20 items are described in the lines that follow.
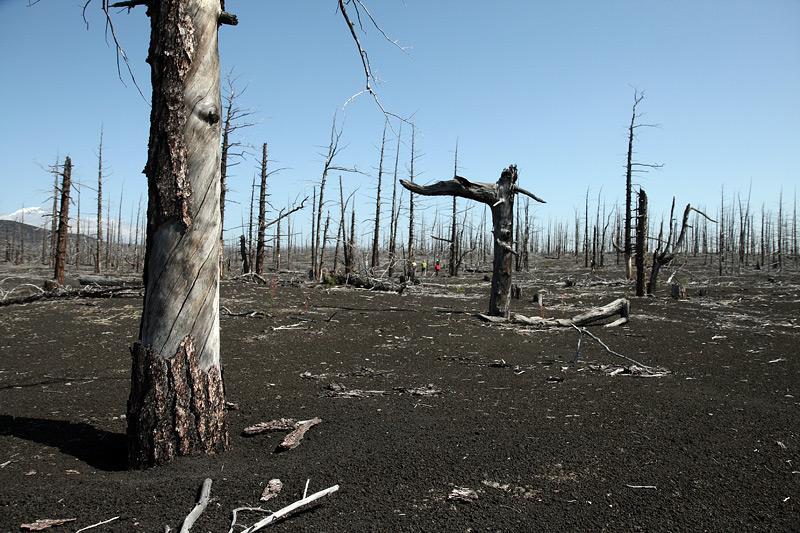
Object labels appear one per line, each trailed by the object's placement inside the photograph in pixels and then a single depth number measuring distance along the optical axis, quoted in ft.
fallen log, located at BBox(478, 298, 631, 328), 31.30
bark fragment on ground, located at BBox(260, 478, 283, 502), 8.27
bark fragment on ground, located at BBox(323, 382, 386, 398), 15.29
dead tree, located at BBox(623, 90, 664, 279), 76.54
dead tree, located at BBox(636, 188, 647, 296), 51.16
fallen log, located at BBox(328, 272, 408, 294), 59.41
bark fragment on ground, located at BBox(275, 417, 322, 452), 10.54
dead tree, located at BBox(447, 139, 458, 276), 102.12
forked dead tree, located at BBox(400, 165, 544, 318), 34.42
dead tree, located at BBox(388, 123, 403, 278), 96.07
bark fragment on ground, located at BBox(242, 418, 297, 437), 11.46
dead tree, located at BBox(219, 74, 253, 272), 64.85
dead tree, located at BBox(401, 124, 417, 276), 86.02
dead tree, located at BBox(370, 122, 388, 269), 96.07
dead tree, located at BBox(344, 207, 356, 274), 72.53
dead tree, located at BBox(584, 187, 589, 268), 133.35
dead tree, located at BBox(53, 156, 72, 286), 57.00
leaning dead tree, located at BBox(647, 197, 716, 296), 46.96
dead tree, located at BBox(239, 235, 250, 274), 72.53
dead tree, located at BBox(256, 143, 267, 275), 70.03
